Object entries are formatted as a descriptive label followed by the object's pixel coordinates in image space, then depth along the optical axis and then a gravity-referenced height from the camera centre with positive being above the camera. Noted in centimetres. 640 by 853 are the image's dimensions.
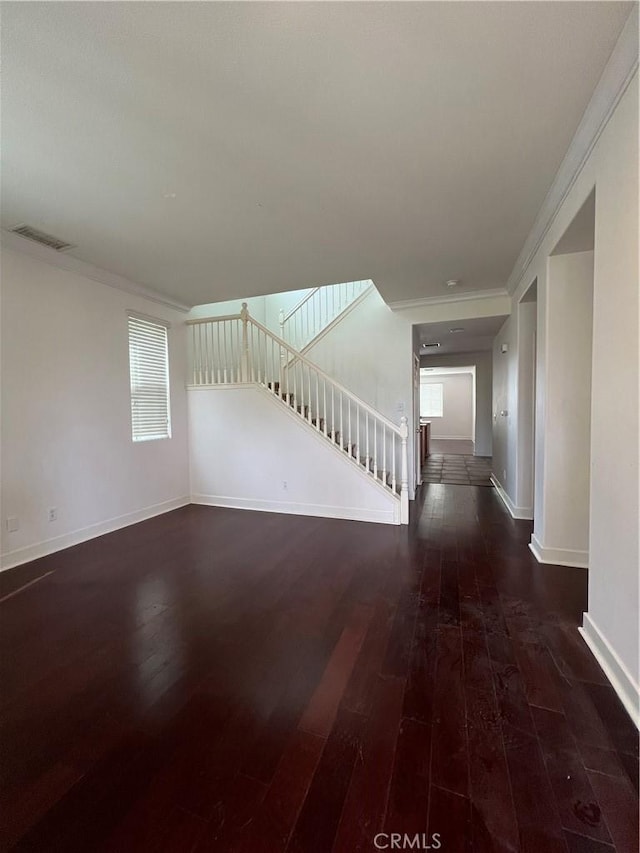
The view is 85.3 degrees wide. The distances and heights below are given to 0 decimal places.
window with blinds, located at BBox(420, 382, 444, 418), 1264 +37
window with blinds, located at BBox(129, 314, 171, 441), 418 +42
